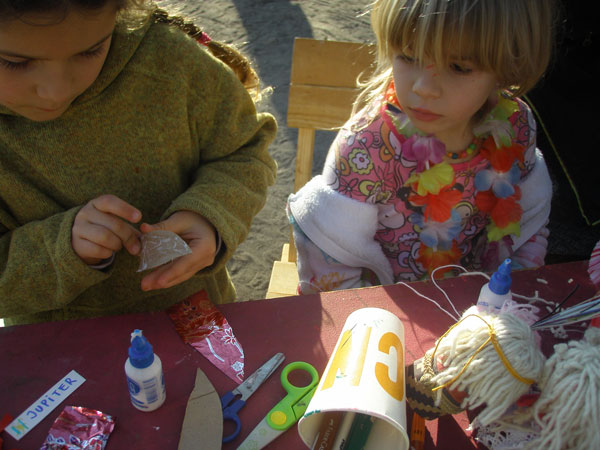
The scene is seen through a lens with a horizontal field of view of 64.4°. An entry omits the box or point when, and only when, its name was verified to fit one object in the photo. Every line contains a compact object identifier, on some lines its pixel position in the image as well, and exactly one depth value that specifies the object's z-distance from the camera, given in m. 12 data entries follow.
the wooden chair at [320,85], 1.42
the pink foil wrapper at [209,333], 0.83
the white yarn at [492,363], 0.62
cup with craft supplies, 0.64
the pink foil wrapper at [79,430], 0.70
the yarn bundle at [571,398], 0.56
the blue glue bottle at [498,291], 0.80
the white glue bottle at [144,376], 0.69
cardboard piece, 0.71
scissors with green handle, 0.73
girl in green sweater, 0.79
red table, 0.75
